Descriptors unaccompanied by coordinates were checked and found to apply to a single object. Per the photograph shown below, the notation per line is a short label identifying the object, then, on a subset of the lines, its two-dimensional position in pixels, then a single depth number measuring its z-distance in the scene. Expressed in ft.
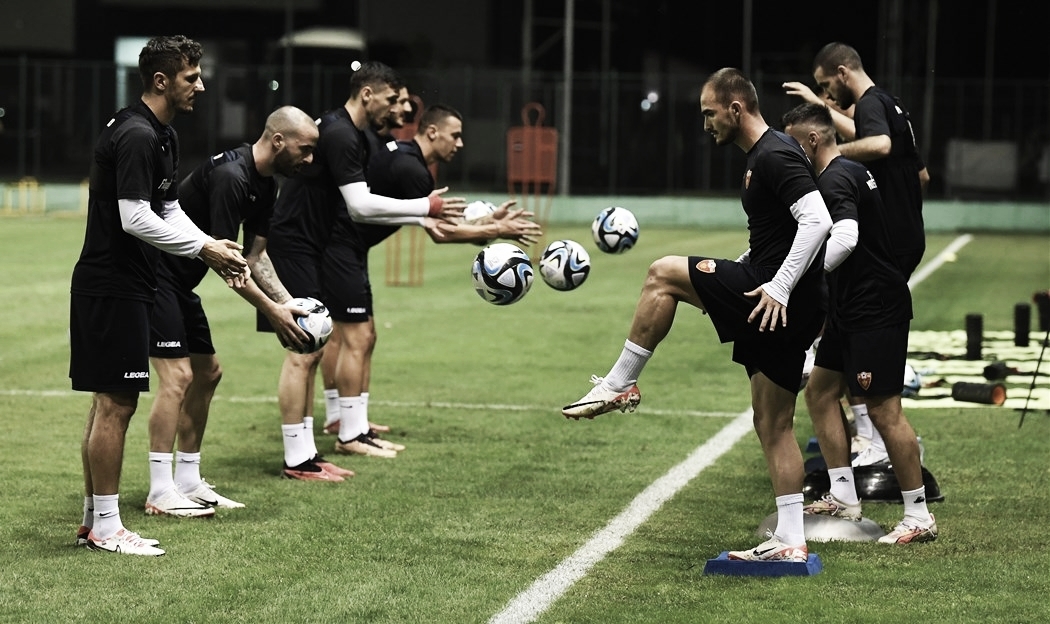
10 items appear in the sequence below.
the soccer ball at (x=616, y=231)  61.67
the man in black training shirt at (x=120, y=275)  49.21
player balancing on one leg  45.39
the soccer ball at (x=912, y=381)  70.79
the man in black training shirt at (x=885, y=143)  58.03
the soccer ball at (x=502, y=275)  56.70
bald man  55.36
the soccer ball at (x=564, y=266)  58.23
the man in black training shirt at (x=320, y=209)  63.82
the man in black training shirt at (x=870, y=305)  52.08
